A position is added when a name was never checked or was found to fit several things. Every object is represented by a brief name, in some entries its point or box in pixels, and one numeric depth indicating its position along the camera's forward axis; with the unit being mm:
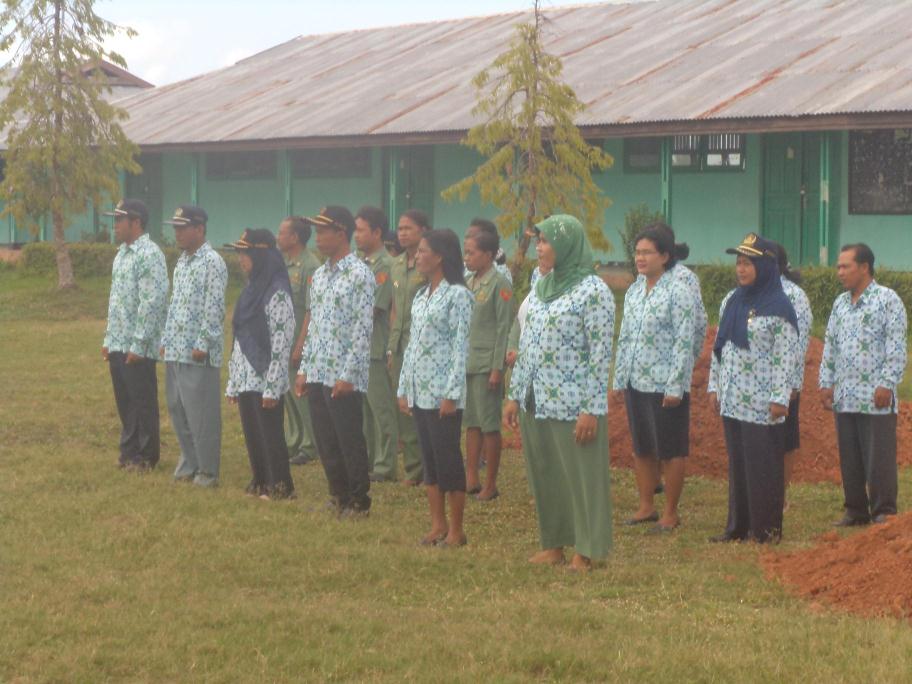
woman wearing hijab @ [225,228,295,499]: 9875
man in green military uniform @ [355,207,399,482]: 10867
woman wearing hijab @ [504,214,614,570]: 7672
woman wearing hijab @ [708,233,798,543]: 8523
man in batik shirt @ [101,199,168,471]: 10844
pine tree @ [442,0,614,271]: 19969
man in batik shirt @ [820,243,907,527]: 9172
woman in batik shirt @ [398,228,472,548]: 8477
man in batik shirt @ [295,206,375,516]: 9234
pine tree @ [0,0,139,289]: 26344
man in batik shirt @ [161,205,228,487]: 10328
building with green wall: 21484
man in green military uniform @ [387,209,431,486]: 10781
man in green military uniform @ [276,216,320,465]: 10711
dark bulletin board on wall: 21469
